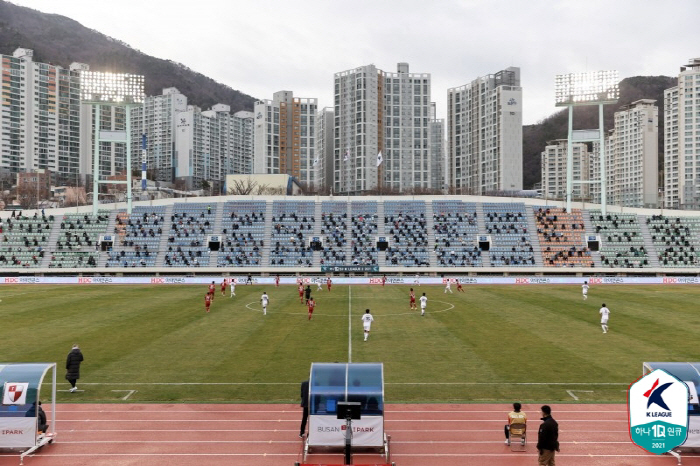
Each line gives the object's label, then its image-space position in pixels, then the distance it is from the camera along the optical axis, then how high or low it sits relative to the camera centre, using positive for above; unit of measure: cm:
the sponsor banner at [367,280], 6097 -483
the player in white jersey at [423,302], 3586 -419
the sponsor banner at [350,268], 6869 -389
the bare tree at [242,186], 9758 +875
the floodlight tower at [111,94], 7400 +1879
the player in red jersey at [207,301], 3748 -428
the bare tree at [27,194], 13300 +1046
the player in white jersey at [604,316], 2975 -423
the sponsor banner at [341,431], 1306 -451
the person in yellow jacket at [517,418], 1356 -436
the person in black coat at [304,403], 1411 -415
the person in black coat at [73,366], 1847 -422
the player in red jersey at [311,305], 3416 -416
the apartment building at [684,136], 15100 +2718
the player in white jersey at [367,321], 2745 -410
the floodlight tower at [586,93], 7294 +1845
